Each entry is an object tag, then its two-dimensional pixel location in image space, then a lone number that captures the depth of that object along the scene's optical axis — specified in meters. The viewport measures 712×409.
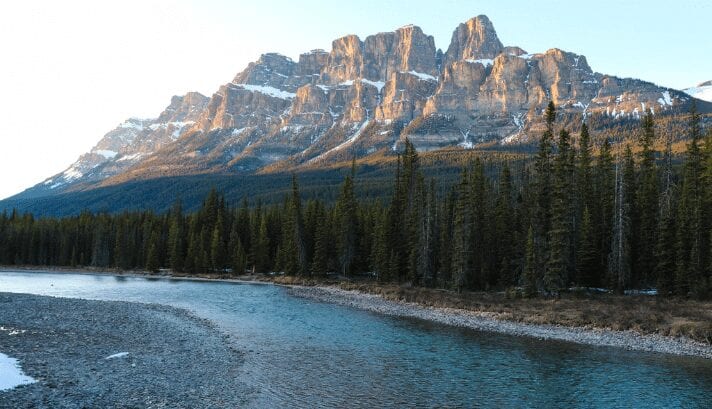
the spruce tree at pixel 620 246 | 50.97
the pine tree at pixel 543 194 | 49.75
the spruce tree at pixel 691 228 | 46.97
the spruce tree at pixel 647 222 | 54.84
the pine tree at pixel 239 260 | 90.31
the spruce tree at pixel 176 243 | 98.00
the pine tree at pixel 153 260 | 99.44
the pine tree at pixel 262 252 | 91.06
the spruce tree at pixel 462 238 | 58.09
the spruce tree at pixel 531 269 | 49.38
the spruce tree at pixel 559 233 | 47.78
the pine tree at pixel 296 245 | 81.88
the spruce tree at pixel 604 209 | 57.22
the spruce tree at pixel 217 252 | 94.38
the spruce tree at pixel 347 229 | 79.44
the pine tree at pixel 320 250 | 80.06
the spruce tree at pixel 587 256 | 55.69
